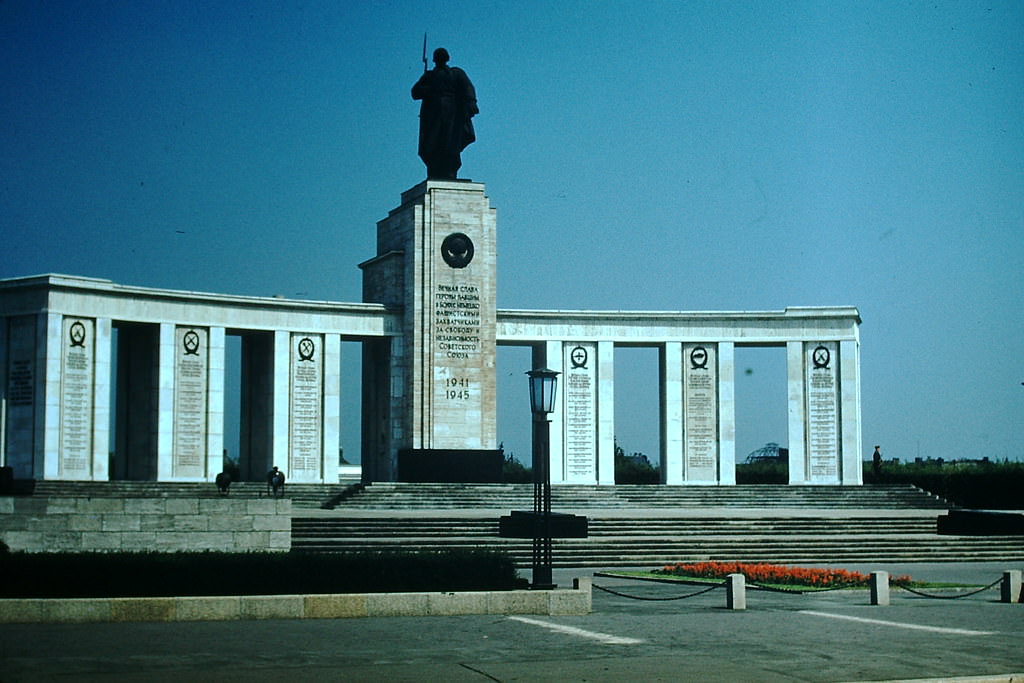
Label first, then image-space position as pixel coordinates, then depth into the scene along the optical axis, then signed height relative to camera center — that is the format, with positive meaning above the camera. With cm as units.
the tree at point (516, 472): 6494 -106
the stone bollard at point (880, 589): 2245 -229
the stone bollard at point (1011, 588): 2330 -238
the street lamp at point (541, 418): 2386 +59
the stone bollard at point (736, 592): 2167 -225
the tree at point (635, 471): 6303 -100
